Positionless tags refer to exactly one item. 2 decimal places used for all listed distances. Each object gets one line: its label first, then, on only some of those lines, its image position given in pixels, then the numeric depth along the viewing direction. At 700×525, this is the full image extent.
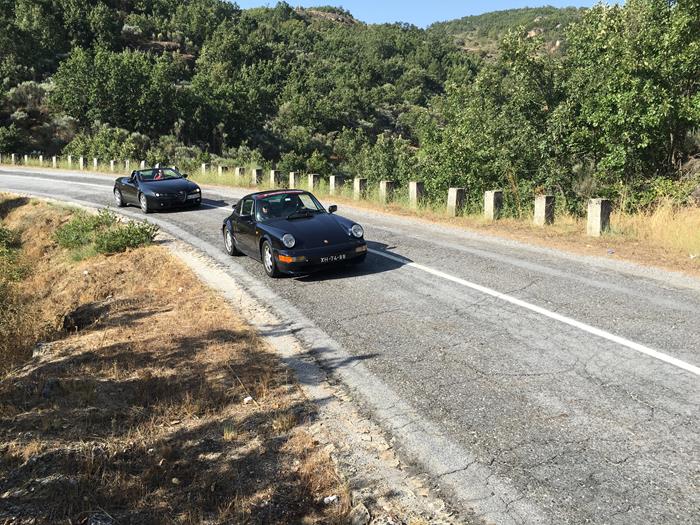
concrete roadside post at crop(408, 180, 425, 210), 16.81
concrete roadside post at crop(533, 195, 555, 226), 12.81
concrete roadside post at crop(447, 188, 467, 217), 14.98
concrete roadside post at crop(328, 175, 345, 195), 20.98
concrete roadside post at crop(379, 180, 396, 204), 18.28
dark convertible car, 17.09
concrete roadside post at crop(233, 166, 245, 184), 25.92
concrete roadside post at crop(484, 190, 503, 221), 13.89
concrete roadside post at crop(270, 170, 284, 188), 24.20
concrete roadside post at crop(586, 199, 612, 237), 11.33
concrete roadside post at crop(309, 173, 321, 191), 21.92
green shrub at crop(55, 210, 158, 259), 12.55
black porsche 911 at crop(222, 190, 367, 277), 8.77
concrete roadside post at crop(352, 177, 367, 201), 19.33
